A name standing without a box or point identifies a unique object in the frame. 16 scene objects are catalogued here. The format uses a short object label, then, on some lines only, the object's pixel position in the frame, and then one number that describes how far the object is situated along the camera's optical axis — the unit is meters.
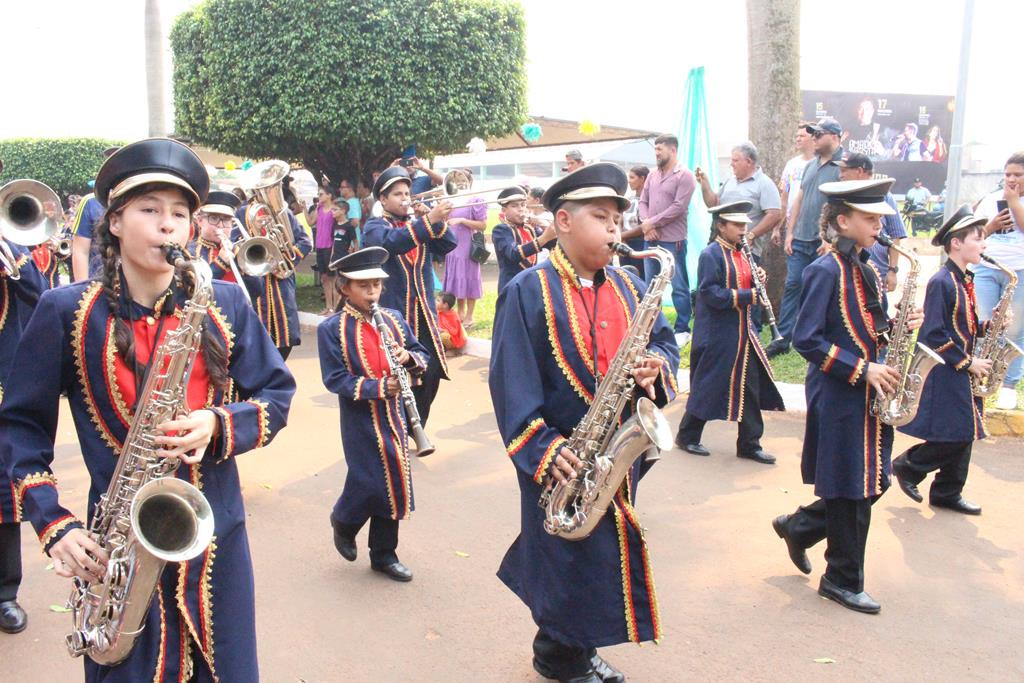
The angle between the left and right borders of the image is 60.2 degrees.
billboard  31.02
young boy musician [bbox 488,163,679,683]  3.41
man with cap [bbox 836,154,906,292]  7.62
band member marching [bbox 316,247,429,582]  4.81
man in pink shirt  10.36
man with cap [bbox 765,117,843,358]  9.28
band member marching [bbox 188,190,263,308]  6.87
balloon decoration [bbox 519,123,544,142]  14.83
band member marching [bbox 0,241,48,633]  4.18
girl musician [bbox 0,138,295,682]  2.58
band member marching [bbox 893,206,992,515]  5.55
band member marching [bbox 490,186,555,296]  8.10
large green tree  13.45
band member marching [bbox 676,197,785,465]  6.89
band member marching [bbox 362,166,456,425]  6.86
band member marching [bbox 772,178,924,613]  4.36
